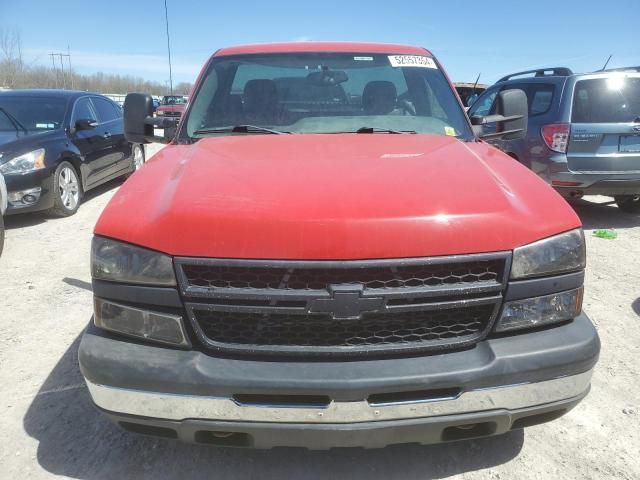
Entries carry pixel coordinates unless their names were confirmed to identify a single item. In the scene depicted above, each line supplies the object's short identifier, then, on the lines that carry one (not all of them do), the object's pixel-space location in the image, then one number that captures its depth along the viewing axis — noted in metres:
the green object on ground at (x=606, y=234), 5.99
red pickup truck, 1.81
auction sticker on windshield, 3.46
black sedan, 6.29
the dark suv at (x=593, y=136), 6.13
